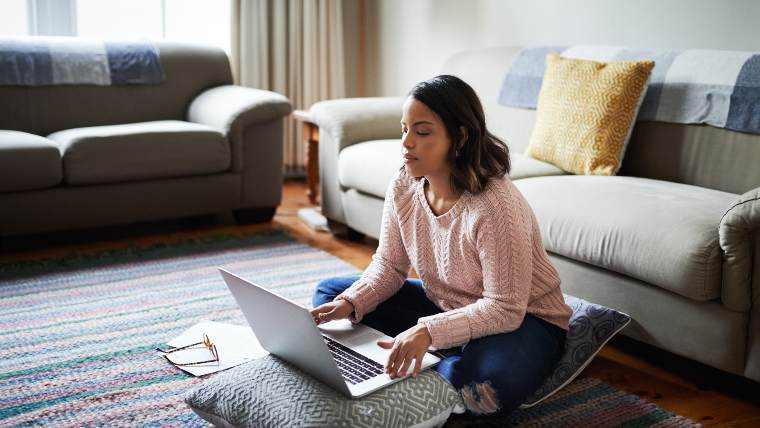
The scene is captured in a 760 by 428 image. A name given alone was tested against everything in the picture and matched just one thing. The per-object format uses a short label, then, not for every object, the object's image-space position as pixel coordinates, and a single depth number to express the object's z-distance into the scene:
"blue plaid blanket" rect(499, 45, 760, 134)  2.45
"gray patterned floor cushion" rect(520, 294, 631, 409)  1.82
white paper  2.04
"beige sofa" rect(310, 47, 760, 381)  1.88
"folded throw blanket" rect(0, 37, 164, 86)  3.46
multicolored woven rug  1.86
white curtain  4.50
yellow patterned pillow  2.68
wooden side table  3.96
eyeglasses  2.08
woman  1.60
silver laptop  1.44
